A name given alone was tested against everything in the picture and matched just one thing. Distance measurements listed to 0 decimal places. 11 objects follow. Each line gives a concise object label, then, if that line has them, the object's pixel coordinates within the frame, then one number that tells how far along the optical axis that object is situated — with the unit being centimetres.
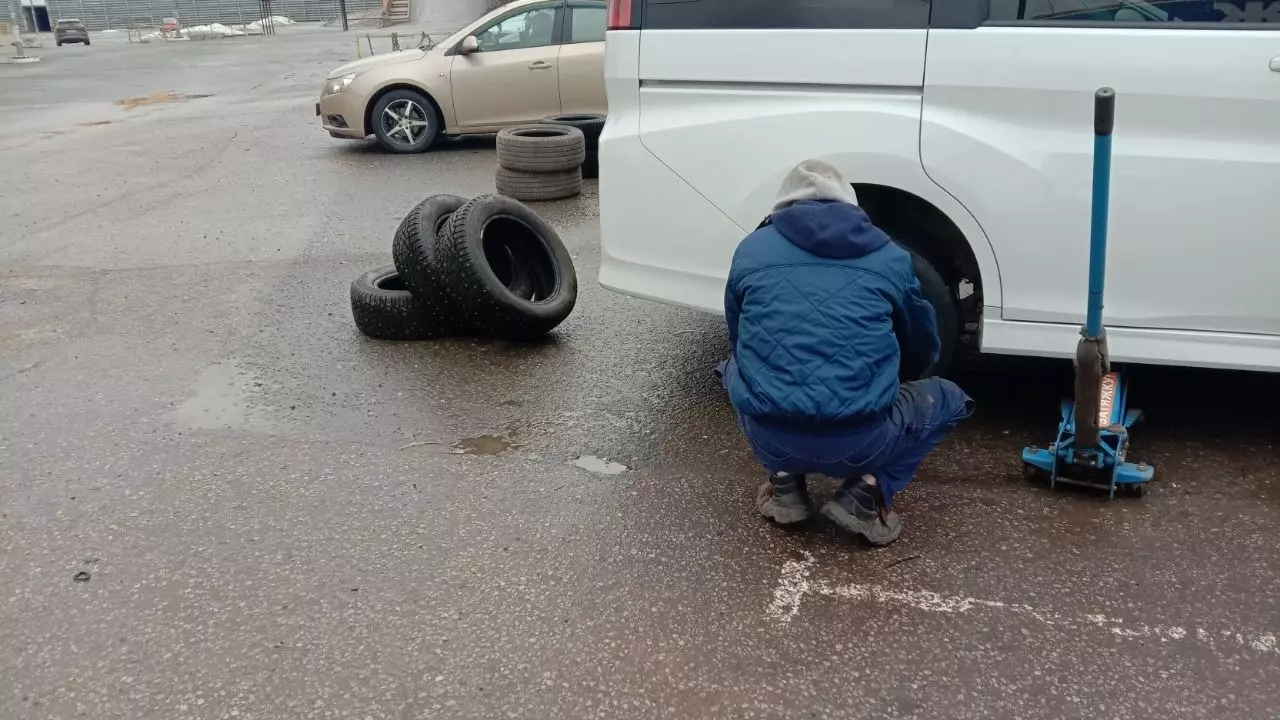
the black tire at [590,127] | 998
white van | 355
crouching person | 321
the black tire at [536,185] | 890
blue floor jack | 329
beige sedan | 1123
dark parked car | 4225
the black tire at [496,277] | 514
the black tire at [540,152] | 876
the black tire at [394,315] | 548
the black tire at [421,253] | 521
